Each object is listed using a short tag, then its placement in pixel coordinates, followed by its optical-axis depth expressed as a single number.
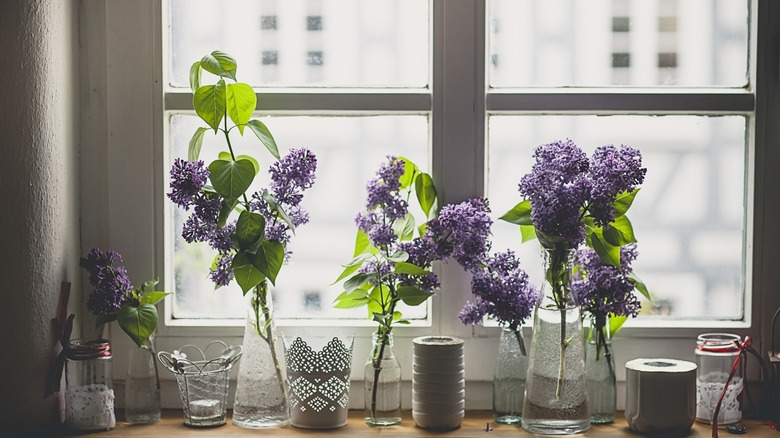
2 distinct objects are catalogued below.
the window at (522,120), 1.82
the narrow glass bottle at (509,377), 1.75
